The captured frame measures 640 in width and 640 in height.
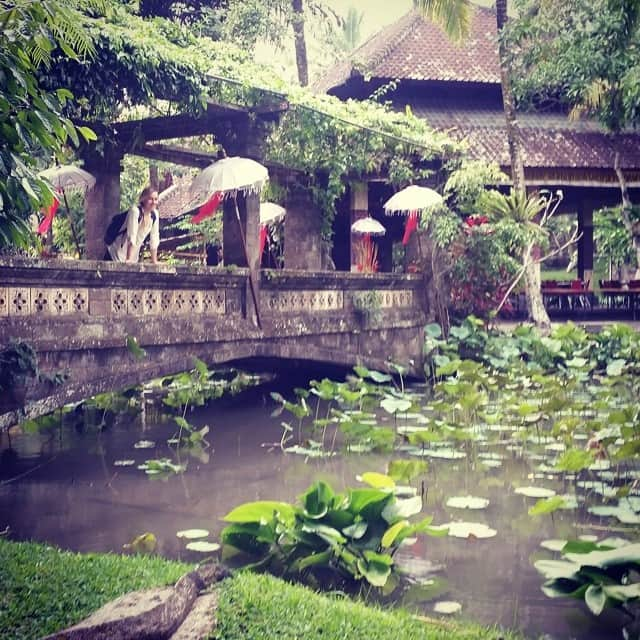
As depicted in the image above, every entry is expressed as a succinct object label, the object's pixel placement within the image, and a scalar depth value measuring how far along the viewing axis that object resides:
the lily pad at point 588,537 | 5.59
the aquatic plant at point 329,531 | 4.77
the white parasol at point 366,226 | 16.05
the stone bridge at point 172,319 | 7.47
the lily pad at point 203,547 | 5.39
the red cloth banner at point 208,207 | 12.38
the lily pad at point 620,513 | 5.66
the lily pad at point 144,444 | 9.23
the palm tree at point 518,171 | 15.01
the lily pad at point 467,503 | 6.11
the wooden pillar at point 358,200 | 14.77
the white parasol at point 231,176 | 9.35
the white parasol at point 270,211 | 14.63
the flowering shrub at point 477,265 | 14.25
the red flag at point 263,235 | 14.18
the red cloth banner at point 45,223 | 12.14
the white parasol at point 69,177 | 11.50
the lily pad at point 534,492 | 6.62
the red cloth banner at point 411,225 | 13.93
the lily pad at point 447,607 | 4.46
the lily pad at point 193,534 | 5.68
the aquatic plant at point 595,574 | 3.95
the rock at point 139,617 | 3.43
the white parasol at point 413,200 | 13.07
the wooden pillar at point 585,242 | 18.95
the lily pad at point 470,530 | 5.28
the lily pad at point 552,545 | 5.31
